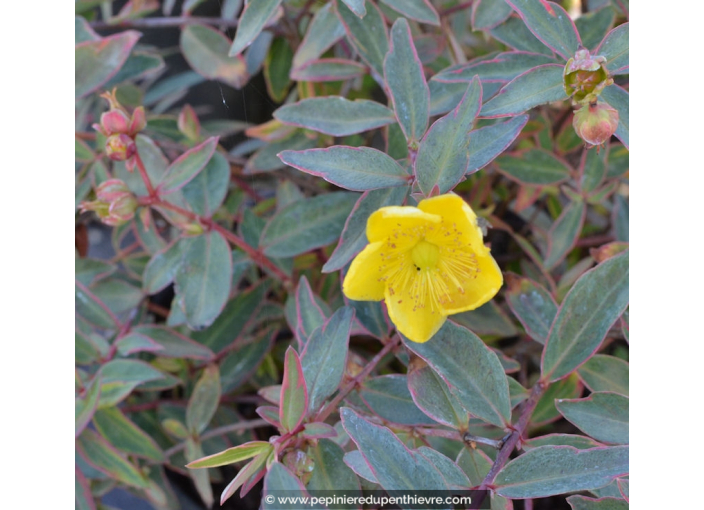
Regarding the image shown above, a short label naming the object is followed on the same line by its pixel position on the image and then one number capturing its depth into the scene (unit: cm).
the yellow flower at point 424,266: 34
